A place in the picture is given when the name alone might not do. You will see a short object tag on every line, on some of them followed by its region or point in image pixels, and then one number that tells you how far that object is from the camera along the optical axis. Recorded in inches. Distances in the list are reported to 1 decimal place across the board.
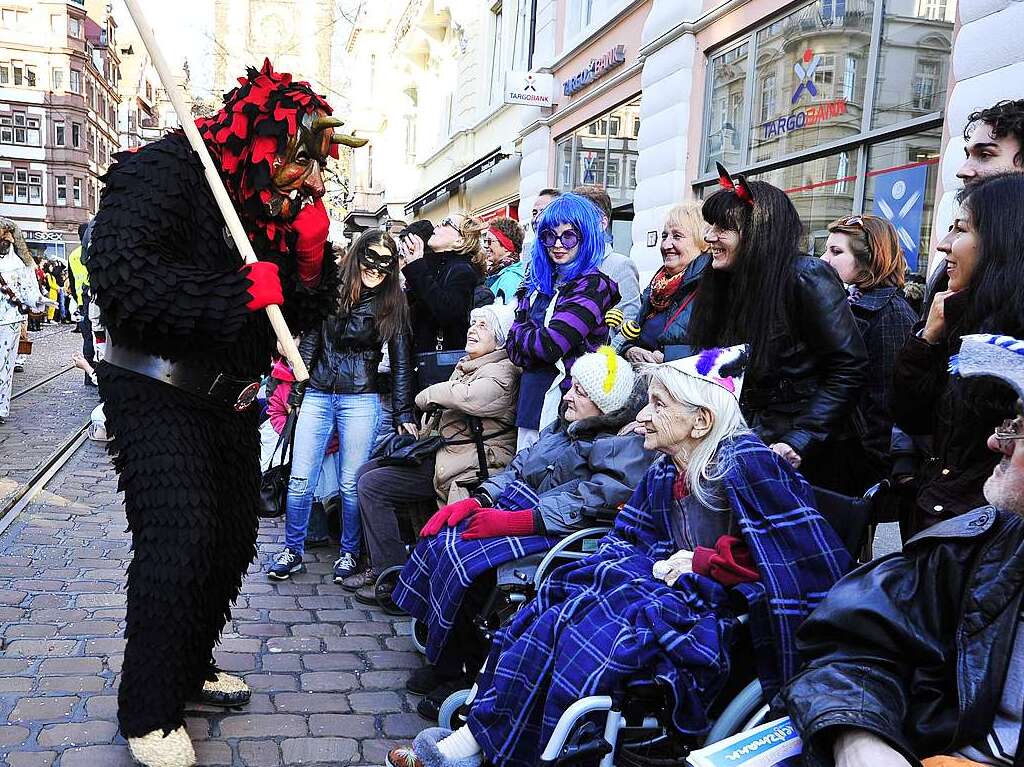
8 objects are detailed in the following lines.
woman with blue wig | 162.1
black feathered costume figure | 100.3
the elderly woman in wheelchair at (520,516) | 129.5
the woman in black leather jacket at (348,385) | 190.7
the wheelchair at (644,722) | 86.0
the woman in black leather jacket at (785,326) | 125.6
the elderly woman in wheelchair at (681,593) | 92.0
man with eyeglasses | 64.5
